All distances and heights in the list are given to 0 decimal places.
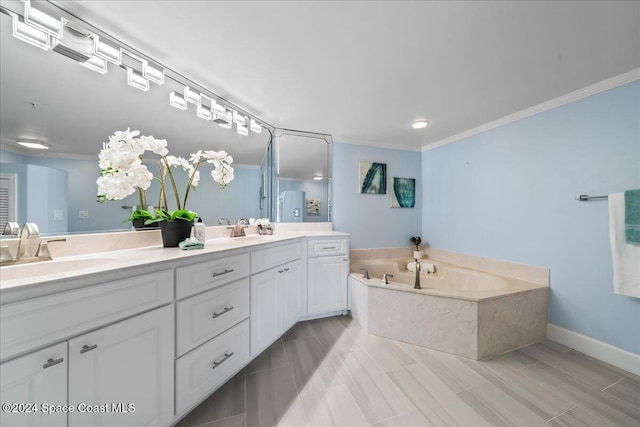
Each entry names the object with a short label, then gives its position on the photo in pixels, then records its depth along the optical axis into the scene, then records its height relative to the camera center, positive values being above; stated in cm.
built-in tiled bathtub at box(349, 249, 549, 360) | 176 -82
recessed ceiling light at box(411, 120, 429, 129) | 245 +100
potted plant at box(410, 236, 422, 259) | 309 -40
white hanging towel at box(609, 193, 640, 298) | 153 -28
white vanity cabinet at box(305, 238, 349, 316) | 233 -64
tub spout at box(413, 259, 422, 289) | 207 -60
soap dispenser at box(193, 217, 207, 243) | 155 -12
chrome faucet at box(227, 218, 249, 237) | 207 -13
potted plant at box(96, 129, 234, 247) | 127 +26
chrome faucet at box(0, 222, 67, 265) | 95 -17
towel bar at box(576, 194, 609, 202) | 171 +14
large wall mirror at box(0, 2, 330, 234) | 103 +48
